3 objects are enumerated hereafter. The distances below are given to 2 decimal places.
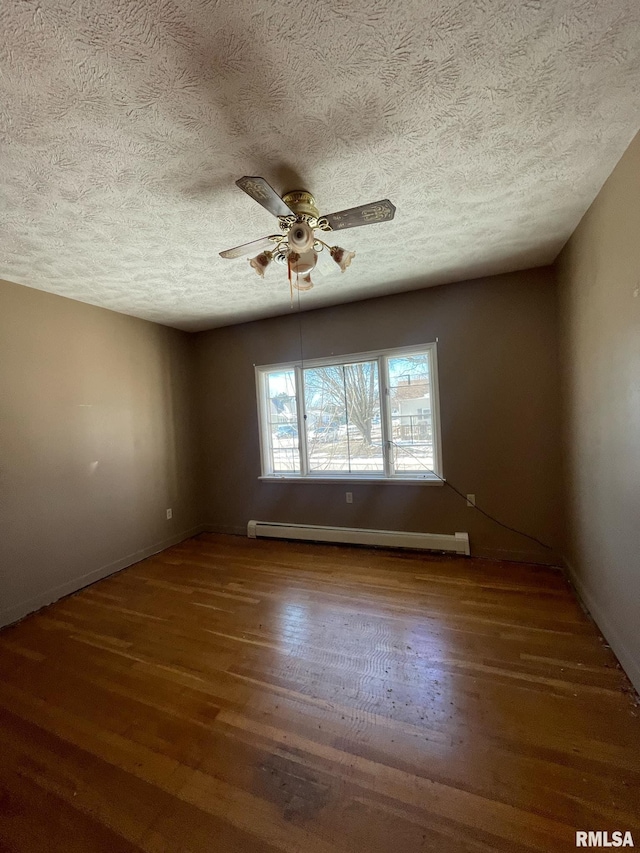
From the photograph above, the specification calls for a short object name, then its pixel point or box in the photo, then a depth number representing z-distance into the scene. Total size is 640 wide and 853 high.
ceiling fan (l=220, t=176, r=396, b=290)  1.47
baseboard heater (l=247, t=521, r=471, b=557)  3.18
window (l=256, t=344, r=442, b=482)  3.36
